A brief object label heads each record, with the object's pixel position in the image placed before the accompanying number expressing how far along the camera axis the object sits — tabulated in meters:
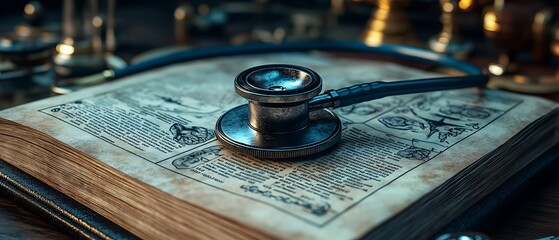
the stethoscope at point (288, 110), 0.55
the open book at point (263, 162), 0.47
